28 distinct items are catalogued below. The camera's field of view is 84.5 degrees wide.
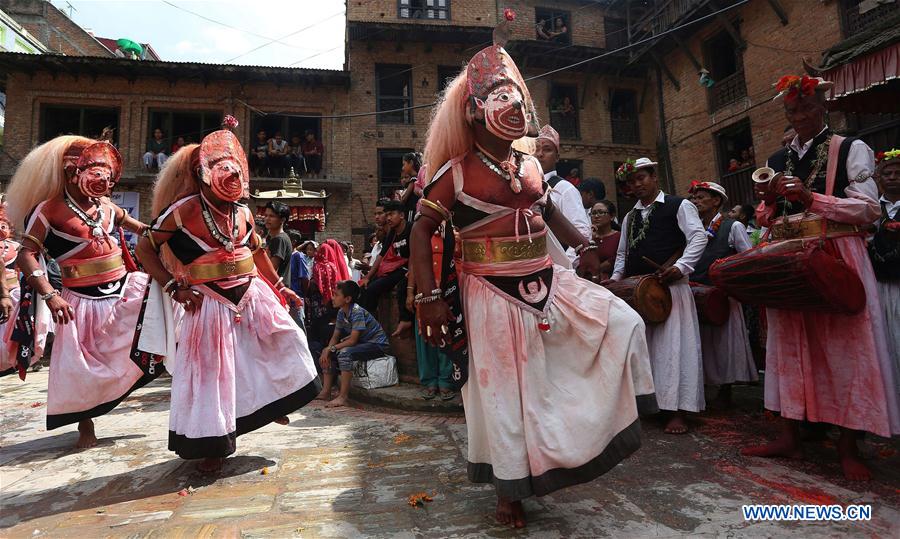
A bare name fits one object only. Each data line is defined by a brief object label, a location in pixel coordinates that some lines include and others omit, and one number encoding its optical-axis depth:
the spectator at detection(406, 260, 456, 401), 4.70
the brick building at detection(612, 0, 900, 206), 11.77
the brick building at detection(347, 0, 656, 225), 17.12
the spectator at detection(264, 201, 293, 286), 5.89
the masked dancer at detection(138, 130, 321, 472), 3.16
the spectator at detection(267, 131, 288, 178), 16.38
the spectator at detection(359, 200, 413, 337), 5.07
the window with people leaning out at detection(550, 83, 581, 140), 18.31
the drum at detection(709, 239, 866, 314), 2.60
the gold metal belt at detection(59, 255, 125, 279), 3.99
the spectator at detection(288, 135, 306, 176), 16.47
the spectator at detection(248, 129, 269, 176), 16.39
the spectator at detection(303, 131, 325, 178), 16.84
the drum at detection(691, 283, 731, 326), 4.13
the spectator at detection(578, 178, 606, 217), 5.90
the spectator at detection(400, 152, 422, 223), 4.73
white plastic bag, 5.28
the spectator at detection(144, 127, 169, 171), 15.79
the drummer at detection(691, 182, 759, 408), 4.25
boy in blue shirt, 5.31
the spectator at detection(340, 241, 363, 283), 8.78
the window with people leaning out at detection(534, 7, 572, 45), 18.36
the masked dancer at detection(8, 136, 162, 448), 3.74
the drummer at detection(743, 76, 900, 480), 2.70
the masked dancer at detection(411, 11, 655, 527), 2.20
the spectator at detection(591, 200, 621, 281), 5.12
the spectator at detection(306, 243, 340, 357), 7.08
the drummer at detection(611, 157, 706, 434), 3.70
